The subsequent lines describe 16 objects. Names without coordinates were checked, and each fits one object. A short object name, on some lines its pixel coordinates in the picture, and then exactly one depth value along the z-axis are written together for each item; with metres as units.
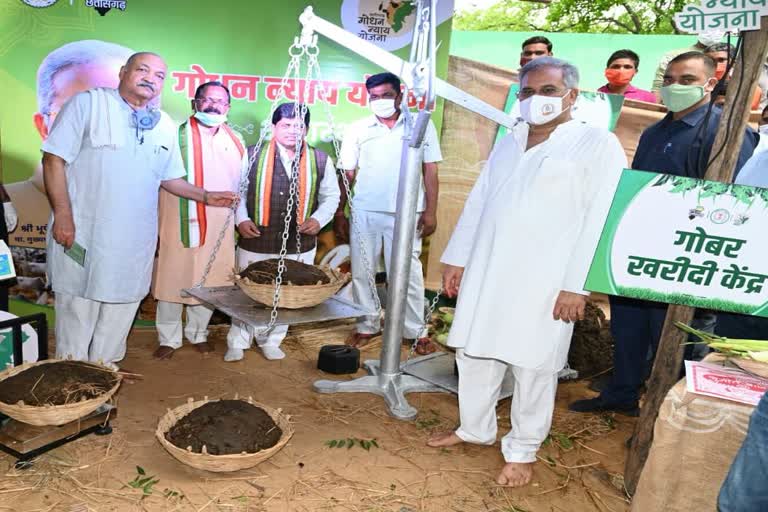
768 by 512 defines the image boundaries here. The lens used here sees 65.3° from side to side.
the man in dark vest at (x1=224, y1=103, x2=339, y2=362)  4.33
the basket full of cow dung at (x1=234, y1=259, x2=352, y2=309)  2.98
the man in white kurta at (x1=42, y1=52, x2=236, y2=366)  3.45
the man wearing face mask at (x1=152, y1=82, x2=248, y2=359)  4.22
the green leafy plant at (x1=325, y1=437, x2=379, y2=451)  3.23
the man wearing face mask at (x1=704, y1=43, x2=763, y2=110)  4.28
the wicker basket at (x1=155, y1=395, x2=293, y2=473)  2.64
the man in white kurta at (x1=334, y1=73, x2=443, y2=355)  4.54
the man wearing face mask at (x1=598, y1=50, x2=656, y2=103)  5.04
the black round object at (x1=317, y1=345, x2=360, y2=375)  4.22
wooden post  2.51
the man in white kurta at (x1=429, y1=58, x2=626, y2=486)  2.63
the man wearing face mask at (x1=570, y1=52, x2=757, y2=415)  3.36
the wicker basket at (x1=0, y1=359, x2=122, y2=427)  2.64
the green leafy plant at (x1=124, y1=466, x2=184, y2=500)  2.67
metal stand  3.36
